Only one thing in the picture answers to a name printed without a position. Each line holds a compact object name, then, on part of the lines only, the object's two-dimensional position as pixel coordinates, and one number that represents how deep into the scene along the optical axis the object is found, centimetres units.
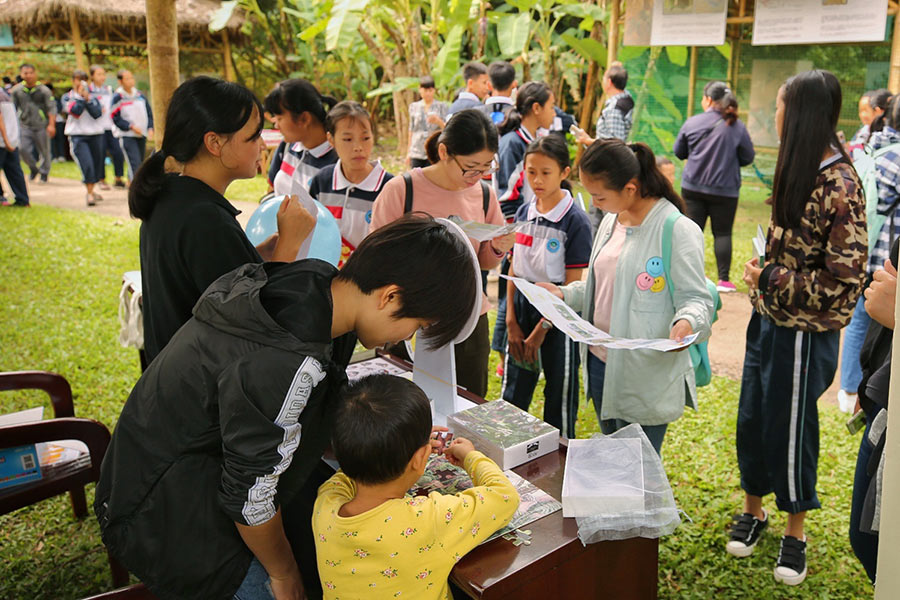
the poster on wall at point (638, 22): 736
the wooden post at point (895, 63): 593
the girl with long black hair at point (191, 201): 202
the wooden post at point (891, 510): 113
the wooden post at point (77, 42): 1253
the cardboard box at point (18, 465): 255
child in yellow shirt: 148
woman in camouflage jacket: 240
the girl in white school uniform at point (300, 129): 356
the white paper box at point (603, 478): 170
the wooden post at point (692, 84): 865
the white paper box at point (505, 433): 195
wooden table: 155
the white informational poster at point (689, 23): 690
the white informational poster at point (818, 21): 606
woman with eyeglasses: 280
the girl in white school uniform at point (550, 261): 314
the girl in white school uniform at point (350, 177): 340
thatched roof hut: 1270
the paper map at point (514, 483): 173
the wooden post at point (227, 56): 1355
